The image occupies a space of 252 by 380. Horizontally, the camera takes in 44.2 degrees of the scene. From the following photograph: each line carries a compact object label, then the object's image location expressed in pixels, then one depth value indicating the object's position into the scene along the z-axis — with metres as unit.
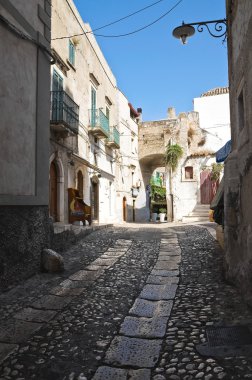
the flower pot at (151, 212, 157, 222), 27.30
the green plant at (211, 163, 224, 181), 21.03
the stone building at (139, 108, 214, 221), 21.77
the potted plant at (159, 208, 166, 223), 24.67
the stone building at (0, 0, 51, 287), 4.89
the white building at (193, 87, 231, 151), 23.70
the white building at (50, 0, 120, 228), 10.69
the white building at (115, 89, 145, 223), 21.00
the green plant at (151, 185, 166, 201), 30.84
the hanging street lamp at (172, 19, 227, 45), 5.71
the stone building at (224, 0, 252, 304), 4.02
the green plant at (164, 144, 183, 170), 21.89
